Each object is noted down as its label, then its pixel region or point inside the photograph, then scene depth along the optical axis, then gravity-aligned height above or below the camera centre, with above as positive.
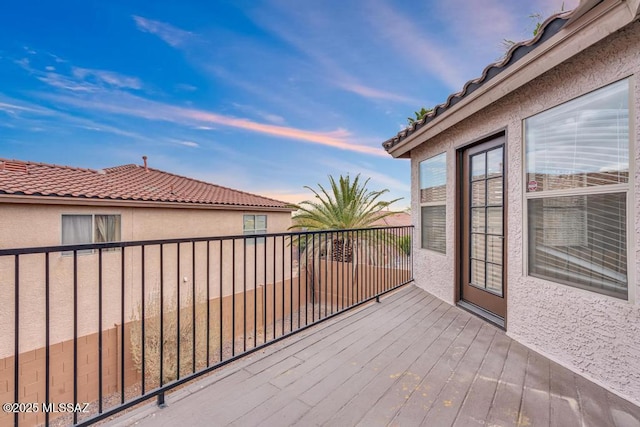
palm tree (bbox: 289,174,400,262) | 9.03 +0.17
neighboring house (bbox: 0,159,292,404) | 5.00 -0.51
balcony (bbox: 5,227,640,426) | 1.47 -1.09
